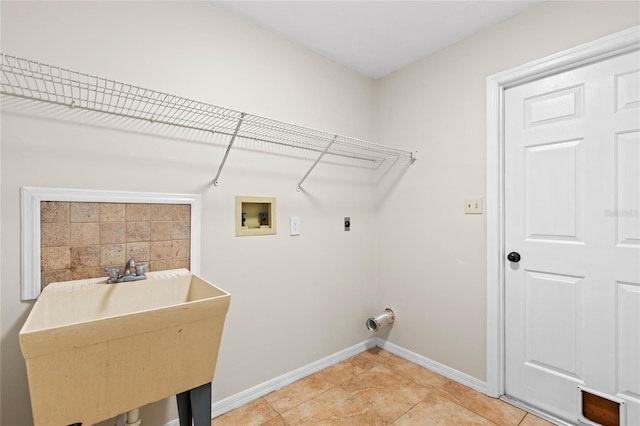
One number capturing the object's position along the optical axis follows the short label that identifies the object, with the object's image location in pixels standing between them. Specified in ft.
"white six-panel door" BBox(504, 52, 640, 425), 4.78
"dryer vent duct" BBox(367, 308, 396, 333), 7.58
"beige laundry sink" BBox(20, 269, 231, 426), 2.78
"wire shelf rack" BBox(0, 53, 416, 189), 4.08
